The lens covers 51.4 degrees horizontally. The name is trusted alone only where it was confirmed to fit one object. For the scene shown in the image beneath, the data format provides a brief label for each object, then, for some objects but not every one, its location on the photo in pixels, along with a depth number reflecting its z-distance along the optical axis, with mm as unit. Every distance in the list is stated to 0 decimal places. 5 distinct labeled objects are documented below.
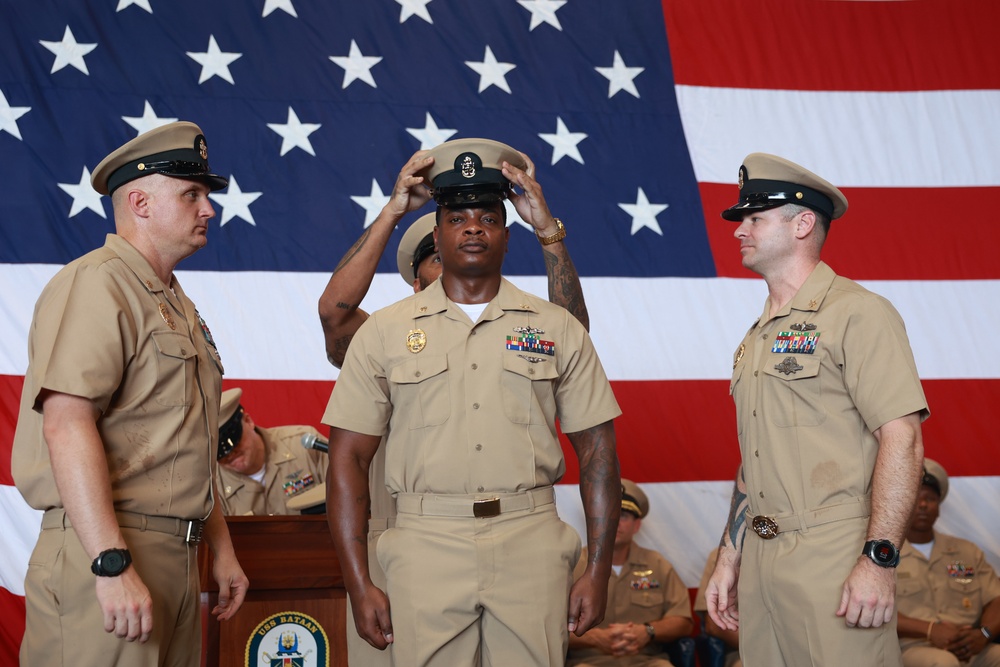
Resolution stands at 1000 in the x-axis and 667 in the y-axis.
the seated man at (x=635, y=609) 4602
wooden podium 3221
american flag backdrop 5098
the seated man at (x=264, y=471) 4586
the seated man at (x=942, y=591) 4812
